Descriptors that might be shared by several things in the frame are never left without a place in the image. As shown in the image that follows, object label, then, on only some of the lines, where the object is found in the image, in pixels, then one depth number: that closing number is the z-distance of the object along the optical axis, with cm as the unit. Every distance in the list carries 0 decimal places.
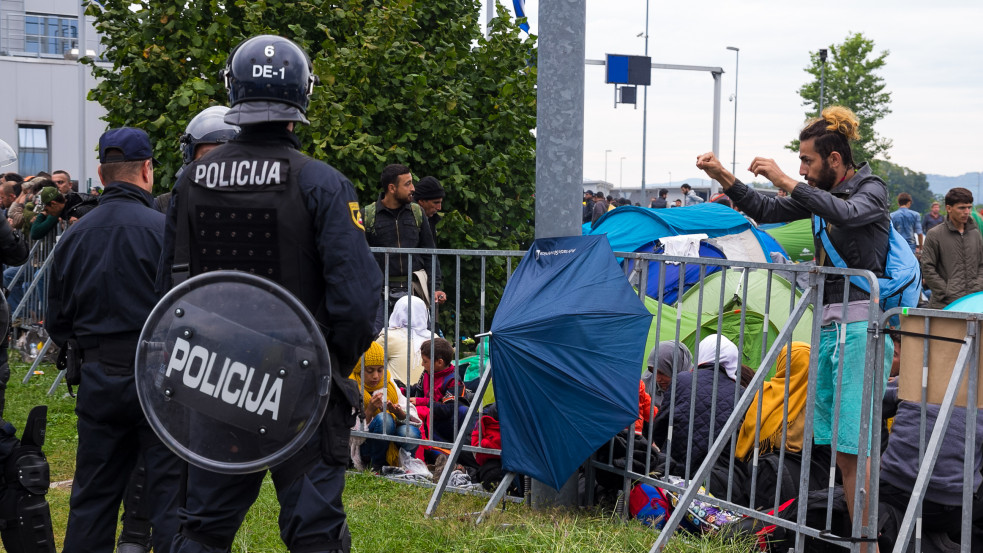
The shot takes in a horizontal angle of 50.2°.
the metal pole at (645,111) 4150
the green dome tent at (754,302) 670
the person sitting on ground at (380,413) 670
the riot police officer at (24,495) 439
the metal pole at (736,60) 5231
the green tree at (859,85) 4794
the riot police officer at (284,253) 315
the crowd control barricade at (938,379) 405
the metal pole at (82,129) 2711
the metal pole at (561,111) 535
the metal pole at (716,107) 2739
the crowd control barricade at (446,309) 639
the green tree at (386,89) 845
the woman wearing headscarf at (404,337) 731
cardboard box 413
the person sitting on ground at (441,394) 665
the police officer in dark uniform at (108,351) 412
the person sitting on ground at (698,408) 527
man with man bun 454
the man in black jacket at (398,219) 786
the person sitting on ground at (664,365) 579
